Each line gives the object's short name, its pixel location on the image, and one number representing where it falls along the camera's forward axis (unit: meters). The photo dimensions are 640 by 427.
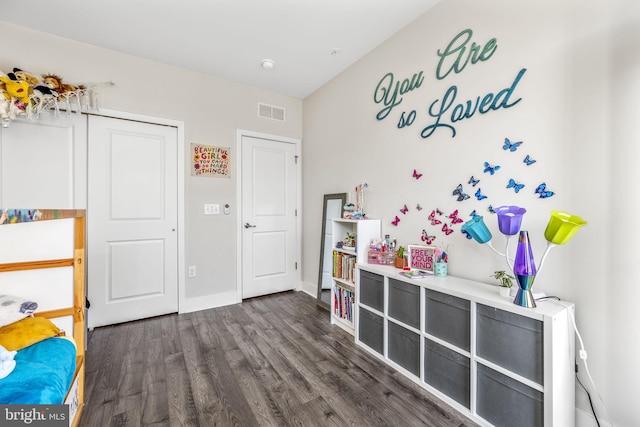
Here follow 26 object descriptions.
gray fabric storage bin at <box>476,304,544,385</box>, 1.20
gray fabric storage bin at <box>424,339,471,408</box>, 1.47
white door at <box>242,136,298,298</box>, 3.24
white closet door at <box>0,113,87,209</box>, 2.15
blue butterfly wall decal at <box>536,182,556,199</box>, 1.41
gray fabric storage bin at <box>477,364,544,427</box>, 1.21
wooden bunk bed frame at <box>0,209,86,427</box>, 1.36
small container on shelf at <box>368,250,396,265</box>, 2.19
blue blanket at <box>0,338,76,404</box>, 0.90
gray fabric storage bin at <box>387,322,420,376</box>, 1.73
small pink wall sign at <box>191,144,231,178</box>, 2.91
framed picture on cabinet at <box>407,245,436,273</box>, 1.94
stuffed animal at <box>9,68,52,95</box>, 2.01
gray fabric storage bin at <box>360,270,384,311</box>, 2.02
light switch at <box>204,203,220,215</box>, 2.98
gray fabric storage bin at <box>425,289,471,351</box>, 1.47
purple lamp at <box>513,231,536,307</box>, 1.25
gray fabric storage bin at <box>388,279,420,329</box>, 1.74
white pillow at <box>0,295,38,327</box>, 1.20
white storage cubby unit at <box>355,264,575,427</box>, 1.19
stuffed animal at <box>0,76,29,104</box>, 1.92
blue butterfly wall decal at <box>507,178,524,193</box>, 1.51
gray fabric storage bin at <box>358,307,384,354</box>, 2.00
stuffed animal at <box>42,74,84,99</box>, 2.17
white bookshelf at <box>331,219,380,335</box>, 2.33
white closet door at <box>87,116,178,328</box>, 2.48
